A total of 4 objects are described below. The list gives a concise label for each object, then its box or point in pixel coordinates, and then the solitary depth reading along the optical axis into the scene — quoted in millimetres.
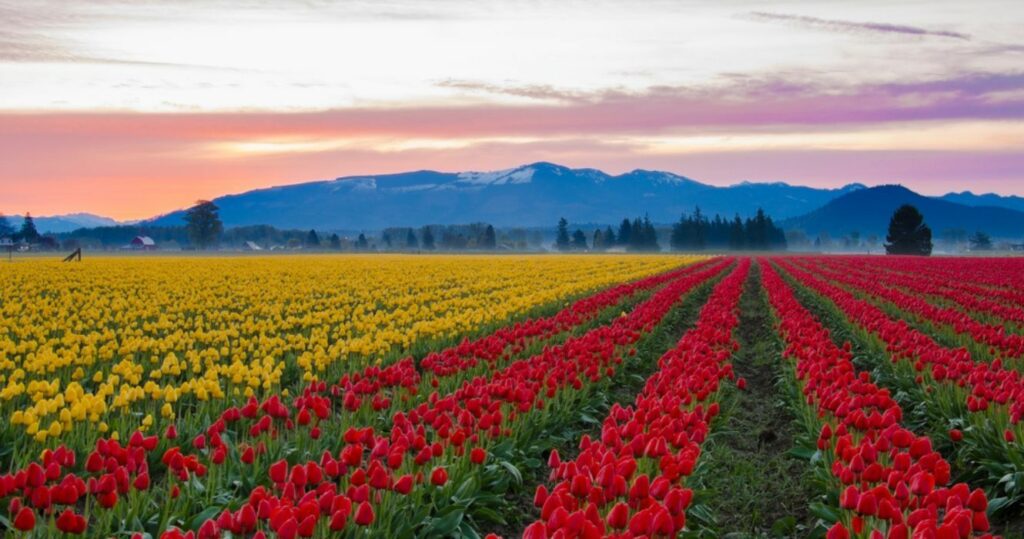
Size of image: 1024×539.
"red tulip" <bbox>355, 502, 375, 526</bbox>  4656
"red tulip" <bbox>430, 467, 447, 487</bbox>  5727
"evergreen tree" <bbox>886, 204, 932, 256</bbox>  103125
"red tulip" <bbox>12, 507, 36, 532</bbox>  4684
